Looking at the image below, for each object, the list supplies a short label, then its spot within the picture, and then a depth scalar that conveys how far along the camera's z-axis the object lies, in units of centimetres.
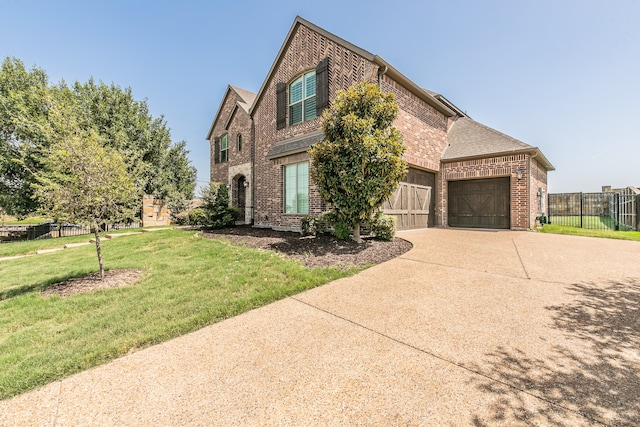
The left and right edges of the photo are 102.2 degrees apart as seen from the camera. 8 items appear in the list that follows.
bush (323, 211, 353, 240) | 728
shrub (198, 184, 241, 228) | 1230
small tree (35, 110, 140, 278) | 480
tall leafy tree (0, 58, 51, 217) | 1426
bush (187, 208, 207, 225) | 1401
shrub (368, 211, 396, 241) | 778
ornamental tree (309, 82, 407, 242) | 659
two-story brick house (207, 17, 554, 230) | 979
